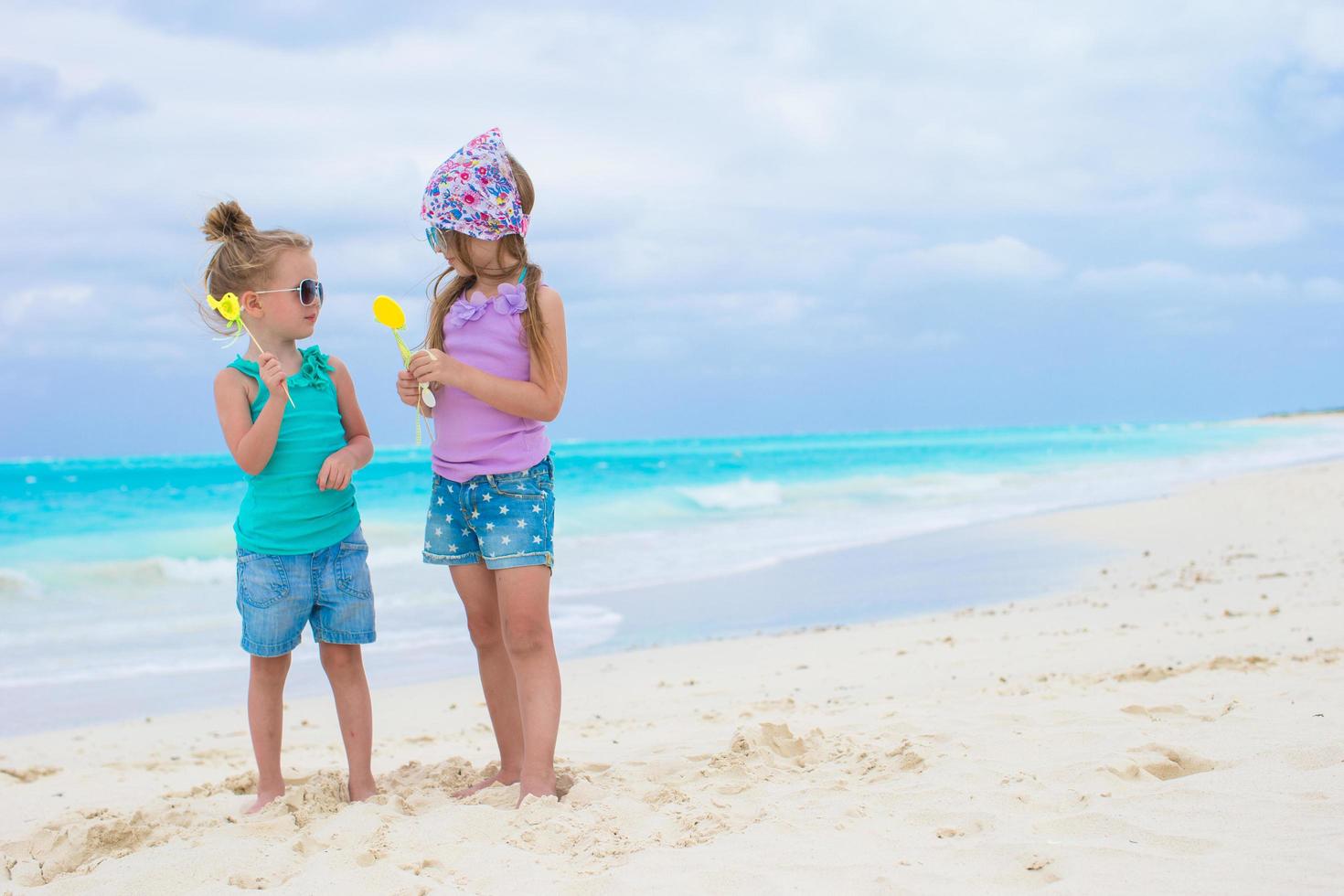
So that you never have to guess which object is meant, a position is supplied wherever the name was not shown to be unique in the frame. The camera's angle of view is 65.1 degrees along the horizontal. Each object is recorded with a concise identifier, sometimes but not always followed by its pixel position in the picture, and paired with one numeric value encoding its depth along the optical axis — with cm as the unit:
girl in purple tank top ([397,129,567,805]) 293
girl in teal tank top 300
